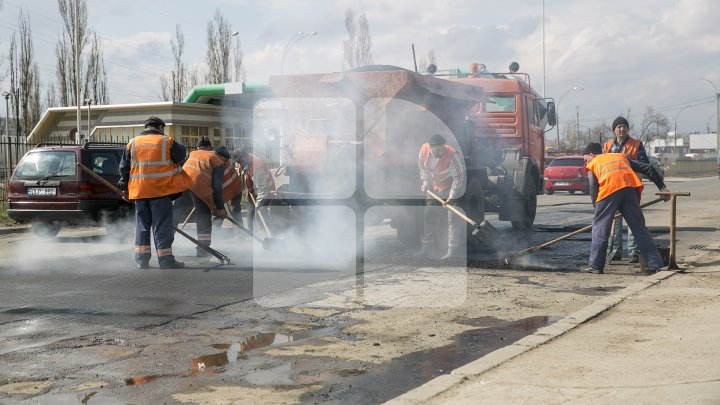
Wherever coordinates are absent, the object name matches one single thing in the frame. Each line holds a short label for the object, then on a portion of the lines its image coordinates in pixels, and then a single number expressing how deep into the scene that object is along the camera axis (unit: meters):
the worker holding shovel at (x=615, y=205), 9.62
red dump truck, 10.84
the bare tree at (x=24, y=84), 41.12
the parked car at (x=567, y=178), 31.41
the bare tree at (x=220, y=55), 43.12
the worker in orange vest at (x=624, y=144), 10.55
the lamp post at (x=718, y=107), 71.44
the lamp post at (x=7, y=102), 41.38
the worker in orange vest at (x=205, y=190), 11.47
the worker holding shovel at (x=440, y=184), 10.81
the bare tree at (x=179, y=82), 45.19
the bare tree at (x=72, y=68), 40.28
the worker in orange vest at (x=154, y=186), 10.14
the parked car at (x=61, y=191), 14.20
